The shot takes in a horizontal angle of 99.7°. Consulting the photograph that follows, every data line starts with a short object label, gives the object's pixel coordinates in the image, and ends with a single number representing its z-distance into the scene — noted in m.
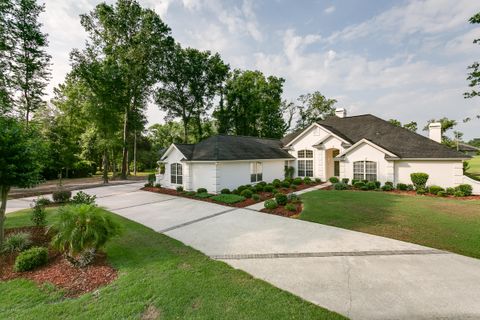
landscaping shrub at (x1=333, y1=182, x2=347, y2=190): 15.59
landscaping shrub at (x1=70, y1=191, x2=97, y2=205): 9.52
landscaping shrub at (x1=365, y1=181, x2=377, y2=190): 15.38
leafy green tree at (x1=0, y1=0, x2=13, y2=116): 15.29
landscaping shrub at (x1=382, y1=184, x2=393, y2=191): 14.97
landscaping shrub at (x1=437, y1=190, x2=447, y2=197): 13.07
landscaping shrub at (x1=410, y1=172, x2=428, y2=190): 14.13
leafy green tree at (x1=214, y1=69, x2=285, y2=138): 36.88
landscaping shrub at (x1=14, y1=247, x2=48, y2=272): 4.83
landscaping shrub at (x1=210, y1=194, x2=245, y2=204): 12.22
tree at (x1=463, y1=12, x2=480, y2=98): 13.80
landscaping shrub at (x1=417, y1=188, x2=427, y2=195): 13.63
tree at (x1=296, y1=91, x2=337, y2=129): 39.00
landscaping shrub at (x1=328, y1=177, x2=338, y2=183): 17.42
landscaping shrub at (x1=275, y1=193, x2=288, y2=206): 11.04
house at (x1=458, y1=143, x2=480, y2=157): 24.43
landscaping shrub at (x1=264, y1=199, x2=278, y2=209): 10.48
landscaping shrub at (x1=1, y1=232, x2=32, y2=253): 5.79
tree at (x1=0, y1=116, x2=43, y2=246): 5.37
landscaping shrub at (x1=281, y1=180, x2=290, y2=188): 17.02
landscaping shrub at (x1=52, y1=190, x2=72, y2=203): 12.80
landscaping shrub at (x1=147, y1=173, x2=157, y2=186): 19.27
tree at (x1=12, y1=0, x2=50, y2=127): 16.44
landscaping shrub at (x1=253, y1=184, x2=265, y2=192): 15.23
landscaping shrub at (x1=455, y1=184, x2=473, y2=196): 12.94
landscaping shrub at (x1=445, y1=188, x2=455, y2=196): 13.22
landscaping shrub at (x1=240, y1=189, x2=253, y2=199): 13.35
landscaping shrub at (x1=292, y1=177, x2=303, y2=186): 18.11
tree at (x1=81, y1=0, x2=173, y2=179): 23.28
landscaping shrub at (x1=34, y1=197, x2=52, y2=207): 10.94
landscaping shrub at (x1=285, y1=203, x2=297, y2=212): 10.03
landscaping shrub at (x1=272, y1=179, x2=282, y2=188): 17.07
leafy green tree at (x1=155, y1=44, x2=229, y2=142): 30.58
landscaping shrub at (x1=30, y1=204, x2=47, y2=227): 7.52
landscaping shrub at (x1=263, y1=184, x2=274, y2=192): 15.47
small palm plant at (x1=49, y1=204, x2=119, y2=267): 4.86
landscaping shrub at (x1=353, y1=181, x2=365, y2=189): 15.73
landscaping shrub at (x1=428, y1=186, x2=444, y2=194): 13.46
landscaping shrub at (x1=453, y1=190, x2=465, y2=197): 12.81
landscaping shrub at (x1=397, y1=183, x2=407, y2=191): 14.80
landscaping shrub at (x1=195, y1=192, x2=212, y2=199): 13.71
